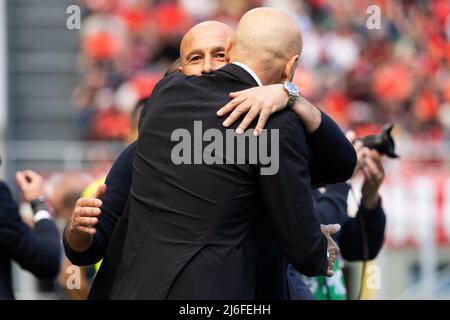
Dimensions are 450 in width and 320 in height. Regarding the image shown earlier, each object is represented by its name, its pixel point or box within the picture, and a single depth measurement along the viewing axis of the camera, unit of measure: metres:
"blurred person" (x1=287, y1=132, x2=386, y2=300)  10.03
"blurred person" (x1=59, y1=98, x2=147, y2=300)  11.54
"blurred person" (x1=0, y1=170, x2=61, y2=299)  9.52
